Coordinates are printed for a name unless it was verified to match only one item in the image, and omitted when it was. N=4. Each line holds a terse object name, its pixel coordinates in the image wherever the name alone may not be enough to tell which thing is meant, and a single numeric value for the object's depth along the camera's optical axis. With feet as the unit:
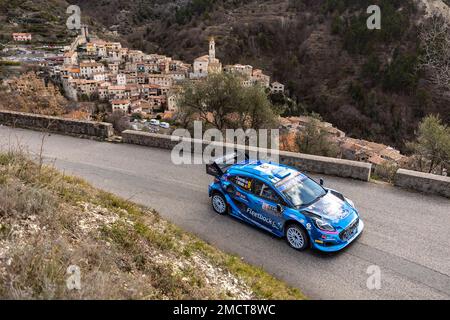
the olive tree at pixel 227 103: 55.42
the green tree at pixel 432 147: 52.65
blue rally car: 20.58
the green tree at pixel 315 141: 65.46
